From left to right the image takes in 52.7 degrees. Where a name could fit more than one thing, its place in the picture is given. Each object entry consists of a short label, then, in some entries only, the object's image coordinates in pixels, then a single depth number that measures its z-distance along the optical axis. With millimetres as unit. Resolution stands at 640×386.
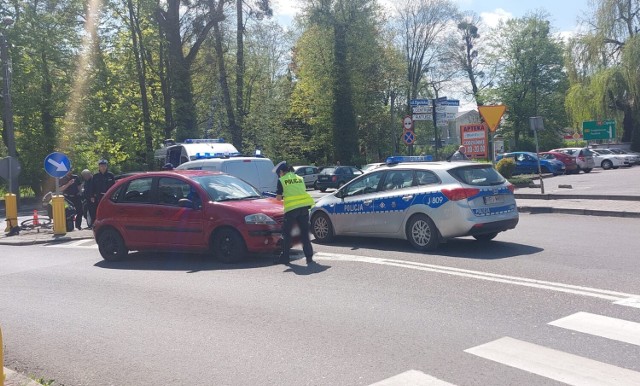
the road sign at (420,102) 23359
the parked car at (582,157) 36250
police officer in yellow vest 10172
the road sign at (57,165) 16953
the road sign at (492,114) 20062
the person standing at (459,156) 17812
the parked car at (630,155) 40719
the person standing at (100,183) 16742
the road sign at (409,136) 24088
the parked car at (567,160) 35969
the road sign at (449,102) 24047
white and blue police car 10359
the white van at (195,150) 19094
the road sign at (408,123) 23719
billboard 23188
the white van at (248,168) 15875
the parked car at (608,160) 40156
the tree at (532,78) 59906
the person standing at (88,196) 16969
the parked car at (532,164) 35250
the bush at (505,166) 25359
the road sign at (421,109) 23359
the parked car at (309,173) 39625
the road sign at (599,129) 43562
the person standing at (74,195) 18438
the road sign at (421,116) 23422
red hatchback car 10367
